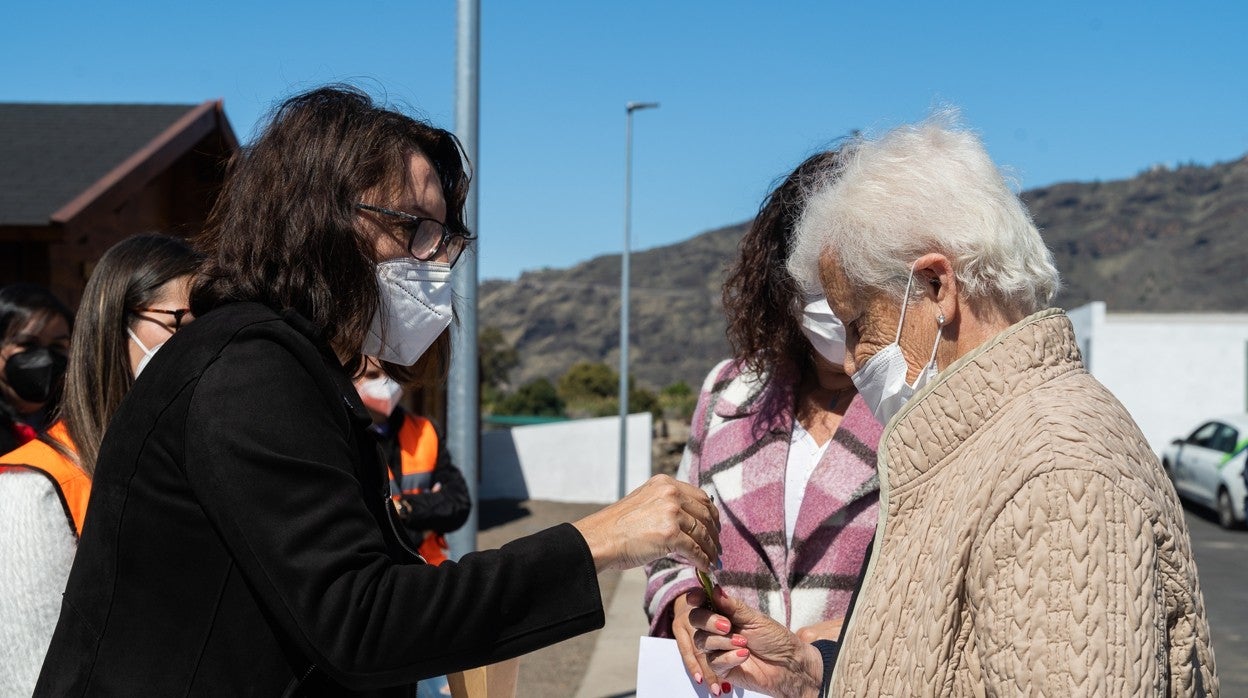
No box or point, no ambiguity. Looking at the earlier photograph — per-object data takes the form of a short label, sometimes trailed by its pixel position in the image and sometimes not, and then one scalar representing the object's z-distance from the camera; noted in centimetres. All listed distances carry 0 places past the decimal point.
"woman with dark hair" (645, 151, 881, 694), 277
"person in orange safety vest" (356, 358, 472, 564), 504
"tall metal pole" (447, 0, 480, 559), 539
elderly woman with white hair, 144
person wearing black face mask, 379
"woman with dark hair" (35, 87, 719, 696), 156
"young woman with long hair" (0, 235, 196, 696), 231
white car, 1642
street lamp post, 2008
